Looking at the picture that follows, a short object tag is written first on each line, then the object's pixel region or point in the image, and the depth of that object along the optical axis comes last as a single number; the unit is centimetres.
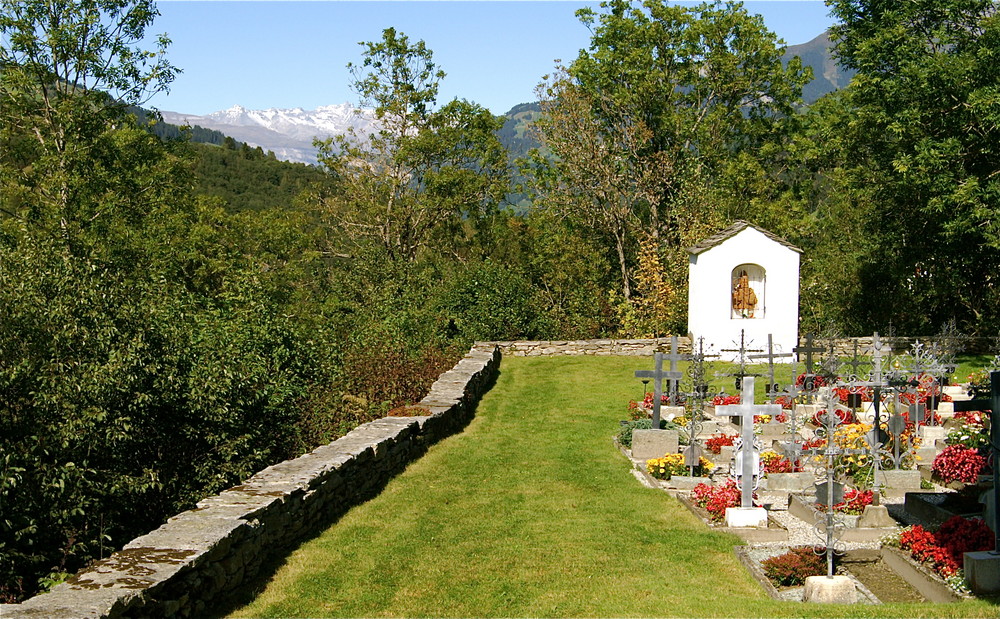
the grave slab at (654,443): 1307
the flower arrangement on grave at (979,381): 1281
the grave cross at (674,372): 1502
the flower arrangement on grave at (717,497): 1006
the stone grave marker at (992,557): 720
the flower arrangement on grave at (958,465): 1052
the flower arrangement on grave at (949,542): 767
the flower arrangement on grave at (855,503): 1003
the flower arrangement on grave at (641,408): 1599
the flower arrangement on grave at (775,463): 1206
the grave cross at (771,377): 1598
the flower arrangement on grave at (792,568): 792
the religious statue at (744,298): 2383
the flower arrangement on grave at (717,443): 1355
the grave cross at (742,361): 1584
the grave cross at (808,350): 1759
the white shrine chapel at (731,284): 2342
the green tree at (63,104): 2214
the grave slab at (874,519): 973
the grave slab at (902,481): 1119
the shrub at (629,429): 1402
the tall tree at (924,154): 1956
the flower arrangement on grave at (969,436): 1120
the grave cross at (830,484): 813
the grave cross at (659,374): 1469
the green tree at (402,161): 3409
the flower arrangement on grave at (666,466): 1198
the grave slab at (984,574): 718
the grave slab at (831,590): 738
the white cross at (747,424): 981
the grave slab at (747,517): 973
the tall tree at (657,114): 3081
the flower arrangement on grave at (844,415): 1437
